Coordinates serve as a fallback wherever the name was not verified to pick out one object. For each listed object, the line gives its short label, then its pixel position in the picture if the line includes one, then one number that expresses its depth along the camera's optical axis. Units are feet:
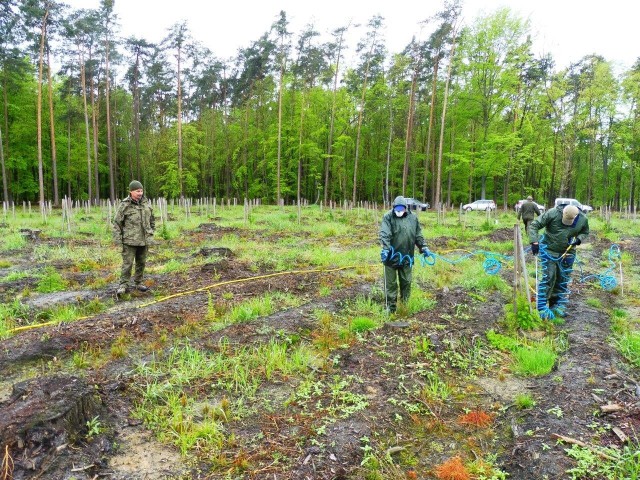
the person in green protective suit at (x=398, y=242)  21.06
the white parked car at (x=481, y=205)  102.81
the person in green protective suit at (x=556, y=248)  21.52
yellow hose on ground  18.93
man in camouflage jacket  24.53
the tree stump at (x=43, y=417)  9.67
